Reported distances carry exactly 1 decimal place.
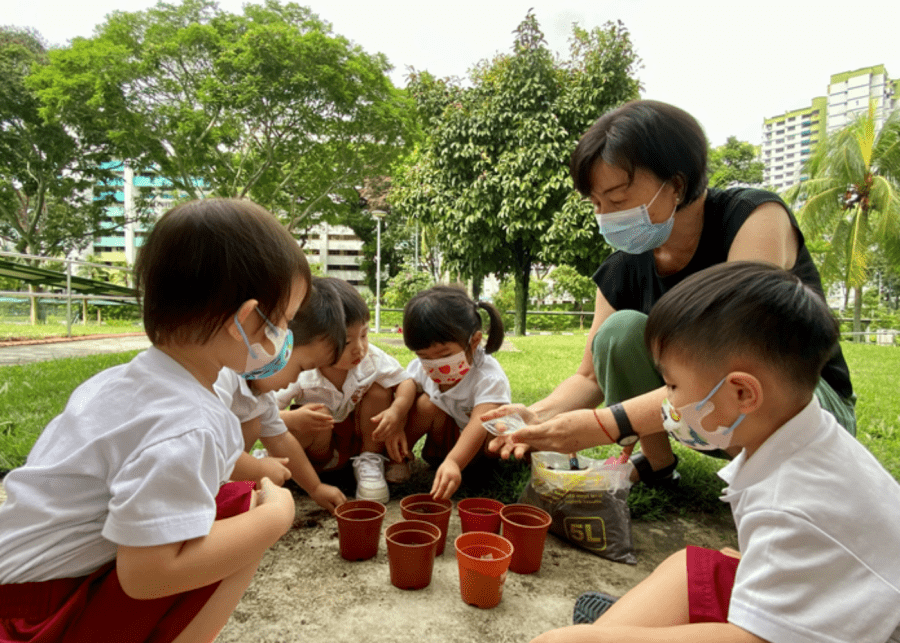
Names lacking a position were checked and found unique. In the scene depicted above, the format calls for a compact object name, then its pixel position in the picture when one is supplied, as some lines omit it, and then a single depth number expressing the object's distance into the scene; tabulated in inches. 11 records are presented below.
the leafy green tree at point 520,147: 510.0
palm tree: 649.6
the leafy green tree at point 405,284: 756.1
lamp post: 615.2
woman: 72.1
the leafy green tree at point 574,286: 918.4
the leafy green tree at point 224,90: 469.4
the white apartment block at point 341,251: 2134.6
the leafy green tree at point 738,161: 1106.1
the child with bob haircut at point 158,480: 38.1
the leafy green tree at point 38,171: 607.6
